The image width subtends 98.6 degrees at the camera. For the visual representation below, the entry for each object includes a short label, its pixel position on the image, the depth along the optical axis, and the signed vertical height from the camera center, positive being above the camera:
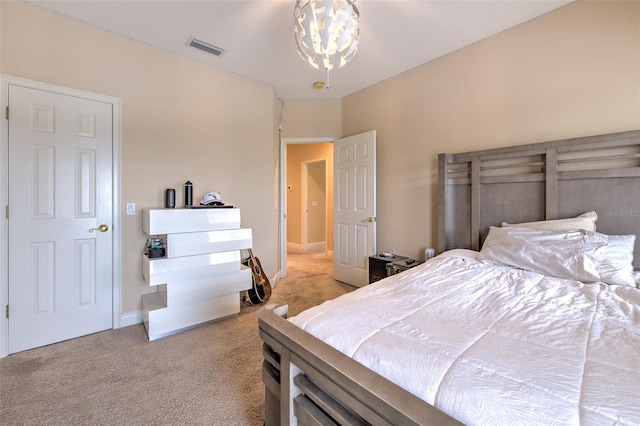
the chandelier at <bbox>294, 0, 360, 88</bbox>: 1.63 +1.14
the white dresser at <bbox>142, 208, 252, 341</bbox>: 2.33 -0.51
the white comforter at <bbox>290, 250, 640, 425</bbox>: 0.66 -0.44
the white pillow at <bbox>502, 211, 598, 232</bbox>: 1.90 -0.07
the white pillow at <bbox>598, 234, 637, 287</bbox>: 1.61 -0.29
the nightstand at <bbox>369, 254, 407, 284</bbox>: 3.08 -0.59
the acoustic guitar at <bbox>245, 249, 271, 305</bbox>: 3.10 -0.83
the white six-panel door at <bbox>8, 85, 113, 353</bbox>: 2.12 -0.03
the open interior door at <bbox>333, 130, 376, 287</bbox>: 3.48 +0.08
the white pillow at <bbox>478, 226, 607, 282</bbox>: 1.65 -0.25
